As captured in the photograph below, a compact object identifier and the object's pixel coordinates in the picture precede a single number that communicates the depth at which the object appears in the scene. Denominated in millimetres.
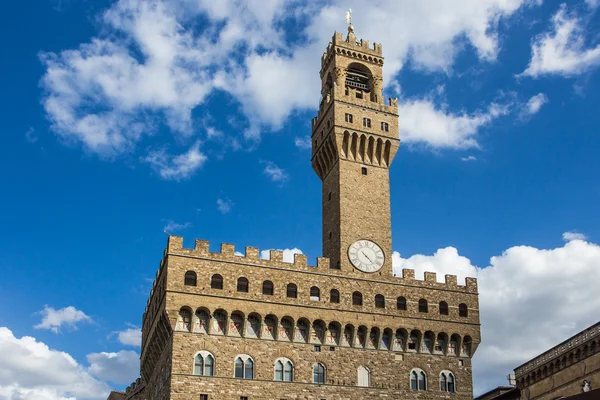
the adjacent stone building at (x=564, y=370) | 43531
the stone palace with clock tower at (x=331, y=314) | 48938
